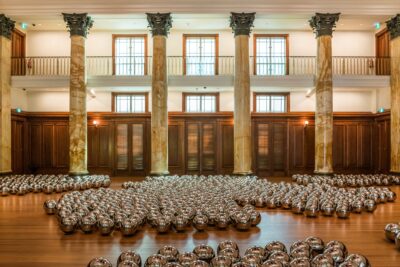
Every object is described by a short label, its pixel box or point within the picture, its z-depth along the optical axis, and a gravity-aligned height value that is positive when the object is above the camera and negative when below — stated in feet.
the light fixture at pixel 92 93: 63.99 +7.33
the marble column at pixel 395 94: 53.88 +5.99
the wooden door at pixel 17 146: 61.72 -1.69
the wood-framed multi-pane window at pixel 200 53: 65.67 +14.41
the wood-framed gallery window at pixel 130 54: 65.92 +14.33
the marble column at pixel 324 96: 53.36 +5.56
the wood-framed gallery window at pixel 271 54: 65.82 +14.28
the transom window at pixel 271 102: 66.13 +5.85
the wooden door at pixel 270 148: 64.90 -2.16
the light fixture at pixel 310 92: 62.45 +7.36
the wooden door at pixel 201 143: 64.85 -1.28
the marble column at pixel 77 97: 53.42 +5.48
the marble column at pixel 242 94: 53.36 +5.83
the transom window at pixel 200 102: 66.23 +5.86
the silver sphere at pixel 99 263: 12.98 -4.38
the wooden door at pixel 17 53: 63.00 +14.10
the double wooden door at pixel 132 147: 65.05 -1.96
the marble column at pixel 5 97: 54.34 +5.71
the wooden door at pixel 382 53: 62.85 +13.90
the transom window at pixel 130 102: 66.28 +5.89
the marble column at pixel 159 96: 53.52 +5.63
